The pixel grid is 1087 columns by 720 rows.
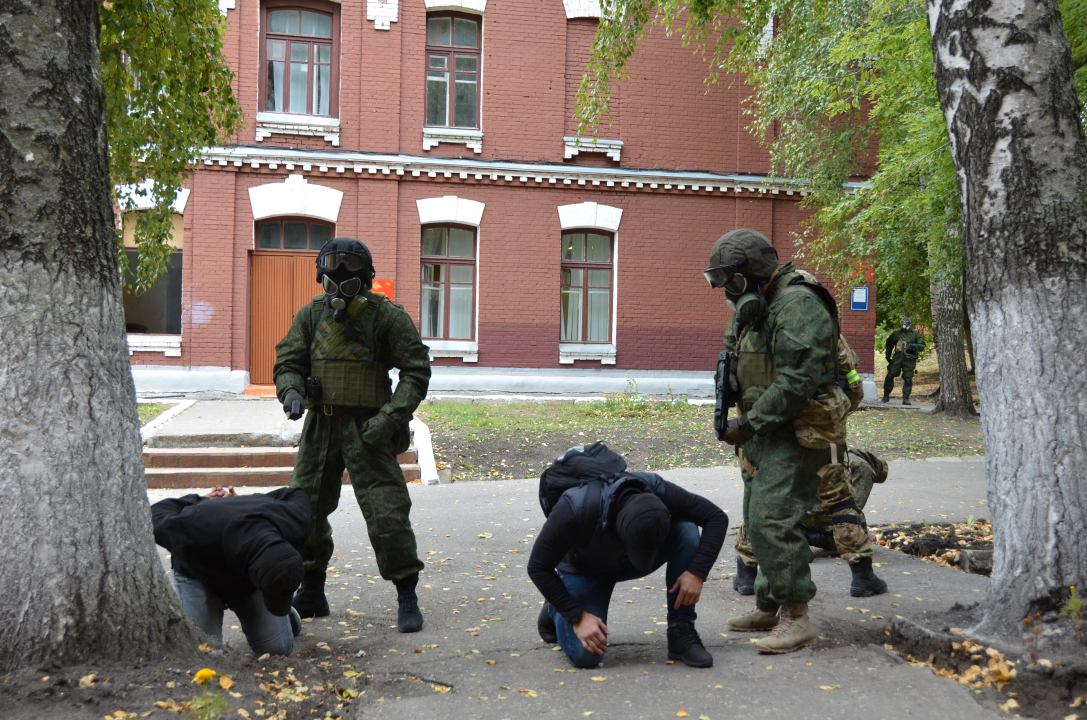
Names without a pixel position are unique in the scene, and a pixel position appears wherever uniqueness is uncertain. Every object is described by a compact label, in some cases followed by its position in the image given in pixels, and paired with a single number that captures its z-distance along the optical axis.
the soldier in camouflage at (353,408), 4.48
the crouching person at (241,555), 3.48
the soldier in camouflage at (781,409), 3.95
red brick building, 14.78
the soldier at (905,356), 18.02
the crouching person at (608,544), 3.58
